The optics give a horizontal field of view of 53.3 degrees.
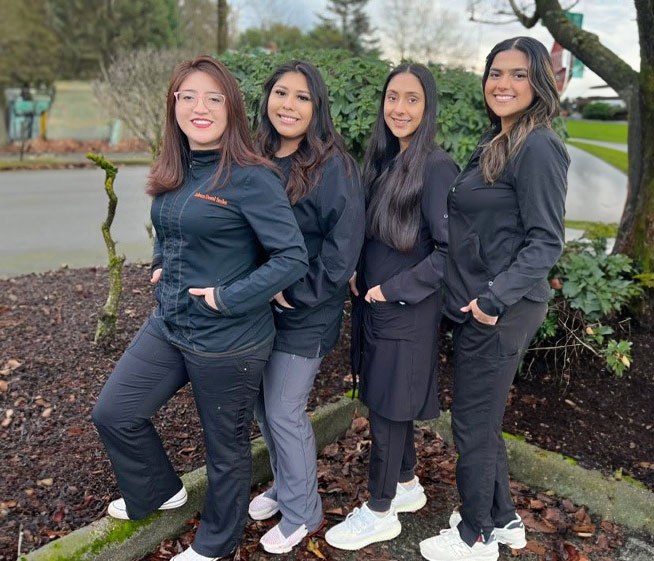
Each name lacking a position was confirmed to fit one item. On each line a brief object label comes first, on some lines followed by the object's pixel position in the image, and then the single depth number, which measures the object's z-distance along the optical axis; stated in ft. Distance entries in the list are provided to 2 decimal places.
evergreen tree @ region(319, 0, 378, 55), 160.35
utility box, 85.16
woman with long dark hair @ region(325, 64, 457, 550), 8.88
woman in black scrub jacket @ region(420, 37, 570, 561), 7.63
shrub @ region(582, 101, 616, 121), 142.20
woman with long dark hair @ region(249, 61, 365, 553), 8.66
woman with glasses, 7.97
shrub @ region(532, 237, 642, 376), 13.67
